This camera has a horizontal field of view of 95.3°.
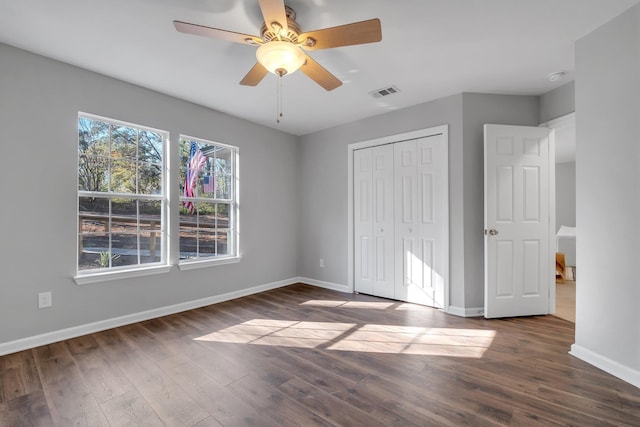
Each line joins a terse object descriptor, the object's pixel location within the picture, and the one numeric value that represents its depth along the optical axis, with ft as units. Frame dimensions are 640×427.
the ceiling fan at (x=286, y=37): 5.66
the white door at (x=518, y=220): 10.71
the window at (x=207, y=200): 12.20
